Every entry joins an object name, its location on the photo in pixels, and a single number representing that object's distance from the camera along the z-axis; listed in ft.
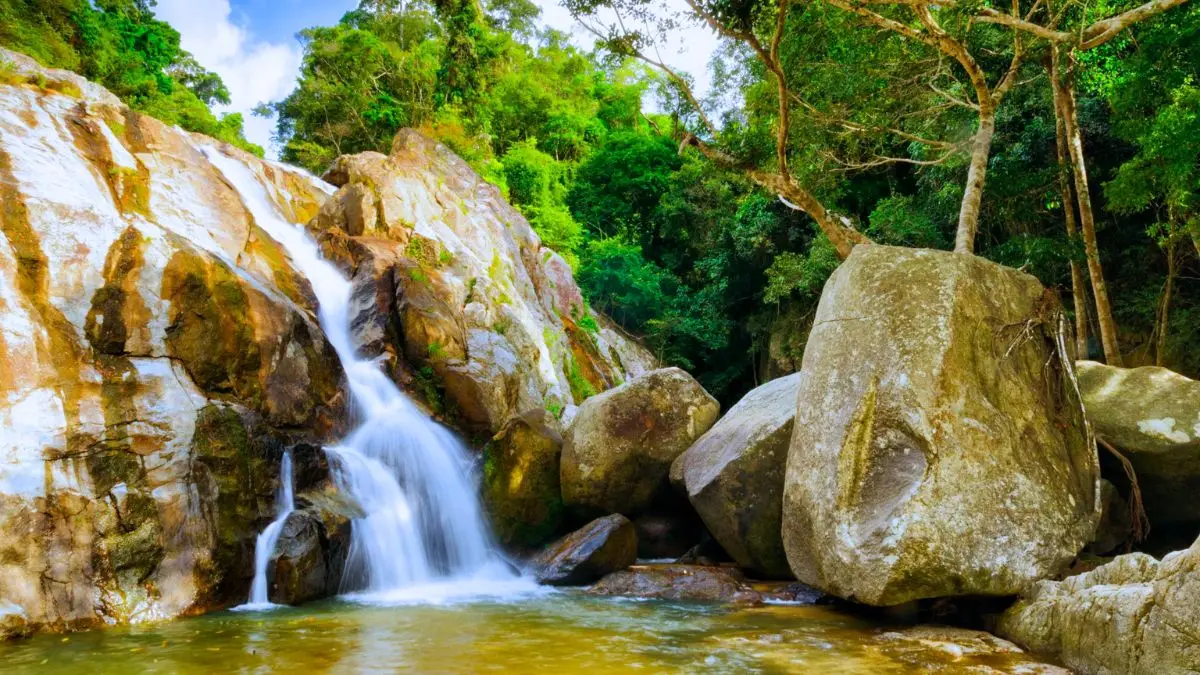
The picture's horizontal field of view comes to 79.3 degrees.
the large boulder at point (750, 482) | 27.89
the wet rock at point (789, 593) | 26.17
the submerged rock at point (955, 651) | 17.11
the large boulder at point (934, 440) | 19.71
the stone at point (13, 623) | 20.61
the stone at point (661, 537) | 36.68
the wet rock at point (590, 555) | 31.17
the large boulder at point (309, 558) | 26.58
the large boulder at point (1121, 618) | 13.85
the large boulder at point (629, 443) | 34.22
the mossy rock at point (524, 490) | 35.73
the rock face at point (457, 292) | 45.65
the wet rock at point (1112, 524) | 26.84
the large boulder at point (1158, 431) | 25.45
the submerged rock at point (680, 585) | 27.73
